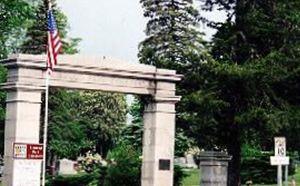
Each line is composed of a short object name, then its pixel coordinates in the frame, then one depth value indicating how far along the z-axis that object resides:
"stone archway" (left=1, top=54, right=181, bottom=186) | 24.00
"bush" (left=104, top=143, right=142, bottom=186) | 33.91
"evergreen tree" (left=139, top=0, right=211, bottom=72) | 45.59
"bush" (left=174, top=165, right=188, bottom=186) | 35.64
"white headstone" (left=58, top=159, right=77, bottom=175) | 77.75
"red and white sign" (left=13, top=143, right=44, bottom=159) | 21.69
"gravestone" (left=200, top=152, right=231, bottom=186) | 28.92
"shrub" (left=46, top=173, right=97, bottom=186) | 40.53
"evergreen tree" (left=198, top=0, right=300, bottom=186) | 30.55
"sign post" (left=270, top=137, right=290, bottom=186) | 21.64
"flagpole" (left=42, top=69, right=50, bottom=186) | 23.01
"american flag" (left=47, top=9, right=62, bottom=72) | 23.71
